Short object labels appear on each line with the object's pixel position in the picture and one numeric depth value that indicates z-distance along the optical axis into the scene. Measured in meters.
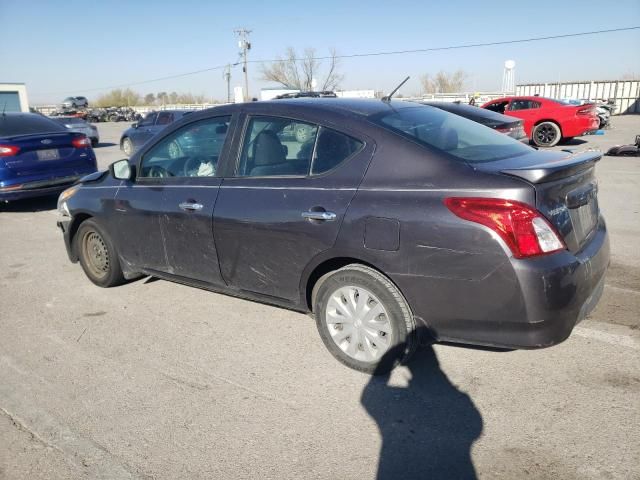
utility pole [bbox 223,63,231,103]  65.50
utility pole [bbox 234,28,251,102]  55.19
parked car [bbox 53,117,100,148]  21.12
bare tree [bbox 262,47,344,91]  67.12
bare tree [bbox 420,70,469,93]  72.00
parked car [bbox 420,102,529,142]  10.47
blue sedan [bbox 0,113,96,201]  7.91
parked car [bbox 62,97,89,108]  54.66
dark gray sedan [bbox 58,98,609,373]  2.70
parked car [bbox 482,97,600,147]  15.68
